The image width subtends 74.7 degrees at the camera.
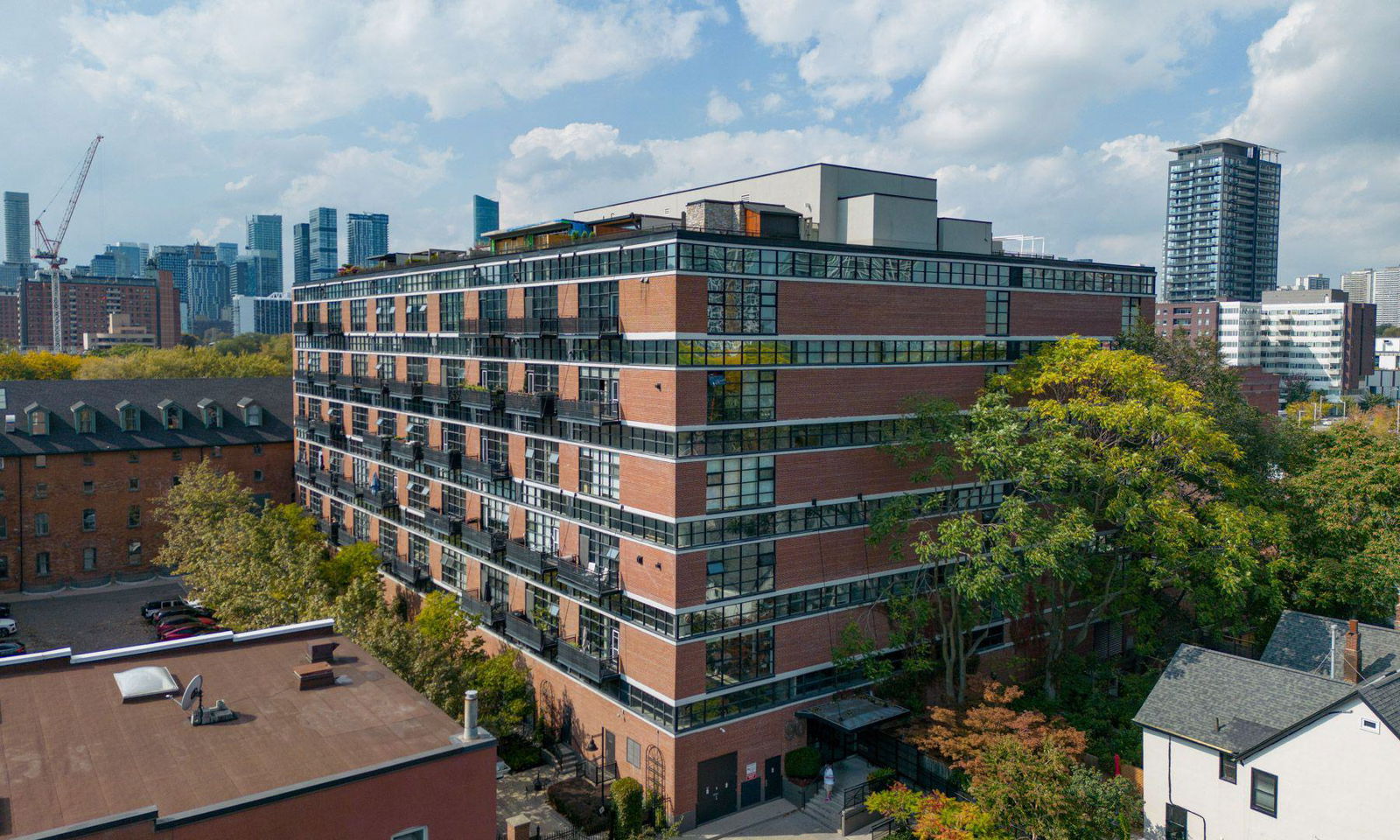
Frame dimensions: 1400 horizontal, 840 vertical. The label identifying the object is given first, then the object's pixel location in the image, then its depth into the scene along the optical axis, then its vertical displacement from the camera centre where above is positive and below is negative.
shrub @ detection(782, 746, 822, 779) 35.47 -15.46
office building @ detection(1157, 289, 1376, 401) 167.00 +6.94
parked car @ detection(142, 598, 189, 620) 54.94 -14.99
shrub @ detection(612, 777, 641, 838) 32.66 -15.86
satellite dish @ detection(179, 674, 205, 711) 24.55 -9.05
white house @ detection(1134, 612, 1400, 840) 27.22 -11.98
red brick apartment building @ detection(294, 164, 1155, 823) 34.00 -2.75
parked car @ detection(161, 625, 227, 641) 49.41 -14.92
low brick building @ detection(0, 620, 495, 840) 19.77 -9.59
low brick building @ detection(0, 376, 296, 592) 62.16 -7.45
